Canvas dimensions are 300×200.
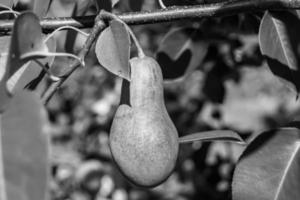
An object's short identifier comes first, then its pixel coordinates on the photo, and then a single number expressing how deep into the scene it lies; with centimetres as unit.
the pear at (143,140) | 55
